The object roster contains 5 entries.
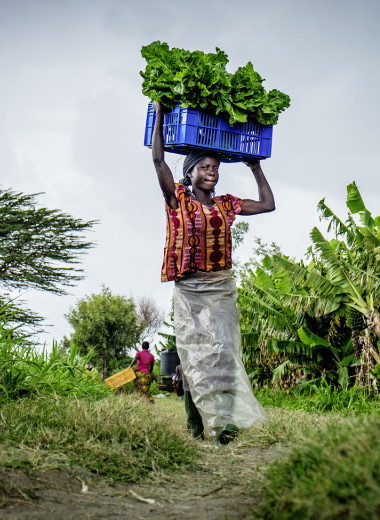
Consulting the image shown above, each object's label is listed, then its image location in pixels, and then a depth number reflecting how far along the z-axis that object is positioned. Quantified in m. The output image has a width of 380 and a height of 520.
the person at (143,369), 14.68
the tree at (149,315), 41.81
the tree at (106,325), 34.19
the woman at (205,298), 5.55
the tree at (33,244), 31.72
